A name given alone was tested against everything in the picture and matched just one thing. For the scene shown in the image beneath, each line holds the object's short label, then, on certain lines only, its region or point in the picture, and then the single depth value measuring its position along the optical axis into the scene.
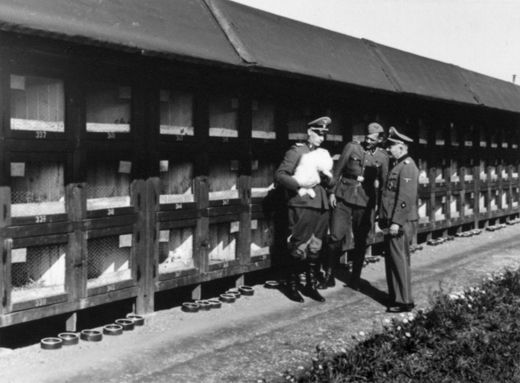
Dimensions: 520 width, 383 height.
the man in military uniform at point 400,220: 7.27
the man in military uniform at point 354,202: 8.37
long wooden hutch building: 5.43
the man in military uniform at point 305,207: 7.41
